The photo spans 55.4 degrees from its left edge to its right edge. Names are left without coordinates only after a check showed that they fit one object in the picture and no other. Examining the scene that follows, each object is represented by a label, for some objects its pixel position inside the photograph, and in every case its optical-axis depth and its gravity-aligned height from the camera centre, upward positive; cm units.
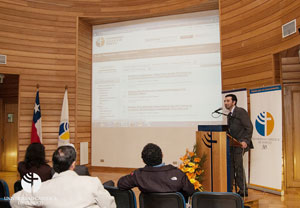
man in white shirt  156 -43
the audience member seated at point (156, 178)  214 -47
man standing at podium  398 -28
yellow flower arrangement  293 -53
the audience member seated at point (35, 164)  277 -47
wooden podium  305 -47
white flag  646 -22
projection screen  624 +75
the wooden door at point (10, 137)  742 -53
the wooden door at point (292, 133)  499 -30
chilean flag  621 -16
